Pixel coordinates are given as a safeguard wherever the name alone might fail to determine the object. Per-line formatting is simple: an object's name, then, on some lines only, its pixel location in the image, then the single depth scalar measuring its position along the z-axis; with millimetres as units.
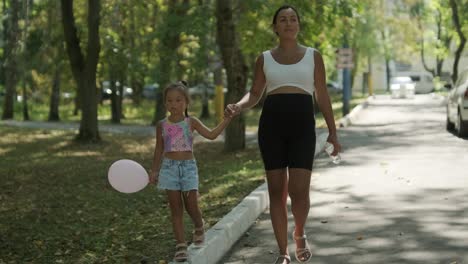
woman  5496
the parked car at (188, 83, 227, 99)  58531
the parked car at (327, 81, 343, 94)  70312
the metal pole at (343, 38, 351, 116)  29609
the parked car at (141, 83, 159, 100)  69725
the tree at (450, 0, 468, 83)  36000
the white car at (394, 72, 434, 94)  75544
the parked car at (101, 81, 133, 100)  65912
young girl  5633
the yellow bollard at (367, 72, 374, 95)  60662
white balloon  5738
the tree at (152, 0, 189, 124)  18391
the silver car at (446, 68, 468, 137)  17609
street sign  28297
